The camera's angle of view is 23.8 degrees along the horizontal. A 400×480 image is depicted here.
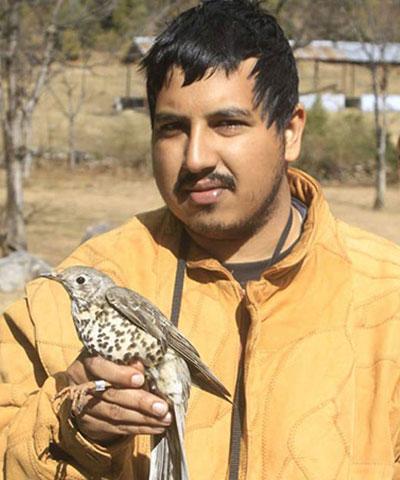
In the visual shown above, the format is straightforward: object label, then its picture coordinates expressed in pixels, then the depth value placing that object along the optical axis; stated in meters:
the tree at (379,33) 22.06
